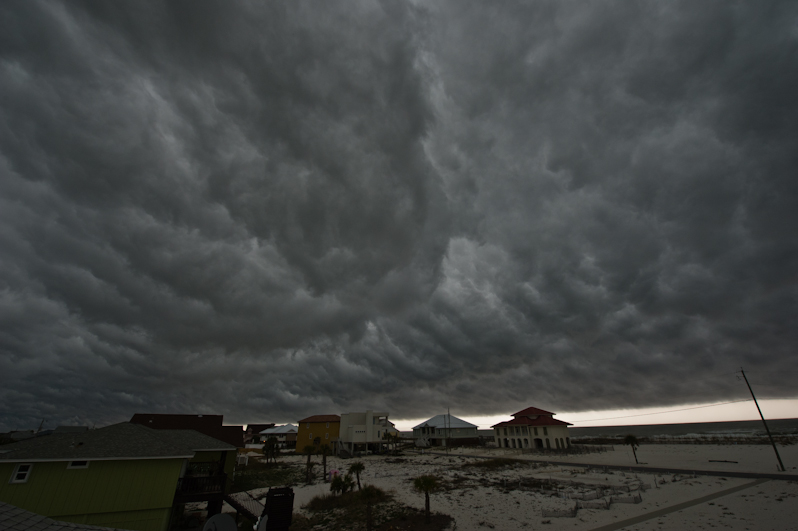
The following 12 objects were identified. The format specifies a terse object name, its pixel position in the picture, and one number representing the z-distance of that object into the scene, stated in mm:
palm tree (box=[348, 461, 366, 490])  33406
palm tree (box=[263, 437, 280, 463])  63094
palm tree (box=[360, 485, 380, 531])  23812
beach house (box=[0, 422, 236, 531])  18875
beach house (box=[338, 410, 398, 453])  88188
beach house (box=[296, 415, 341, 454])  94250
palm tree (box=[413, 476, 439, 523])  24734
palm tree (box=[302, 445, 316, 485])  44388
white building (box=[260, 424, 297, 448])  121438
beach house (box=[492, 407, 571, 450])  80688
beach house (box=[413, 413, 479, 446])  119375
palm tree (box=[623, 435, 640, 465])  50119
